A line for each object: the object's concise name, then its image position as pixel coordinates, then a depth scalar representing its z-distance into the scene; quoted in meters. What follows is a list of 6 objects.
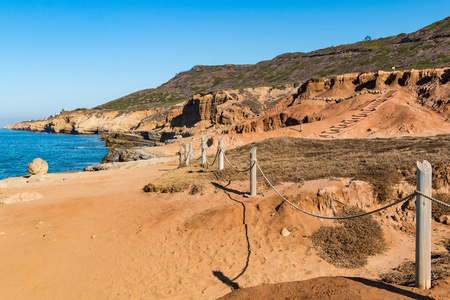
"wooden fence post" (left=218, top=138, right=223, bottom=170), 11.71
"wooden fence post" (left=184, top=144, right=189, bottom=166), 16.45
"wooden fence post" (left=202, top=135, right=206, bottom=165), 14.31
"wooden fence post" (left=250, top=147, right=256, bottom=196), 8.20
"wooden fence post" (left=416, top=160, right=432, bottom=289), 3.95
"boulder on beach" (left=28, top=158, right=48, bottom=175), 18.30
